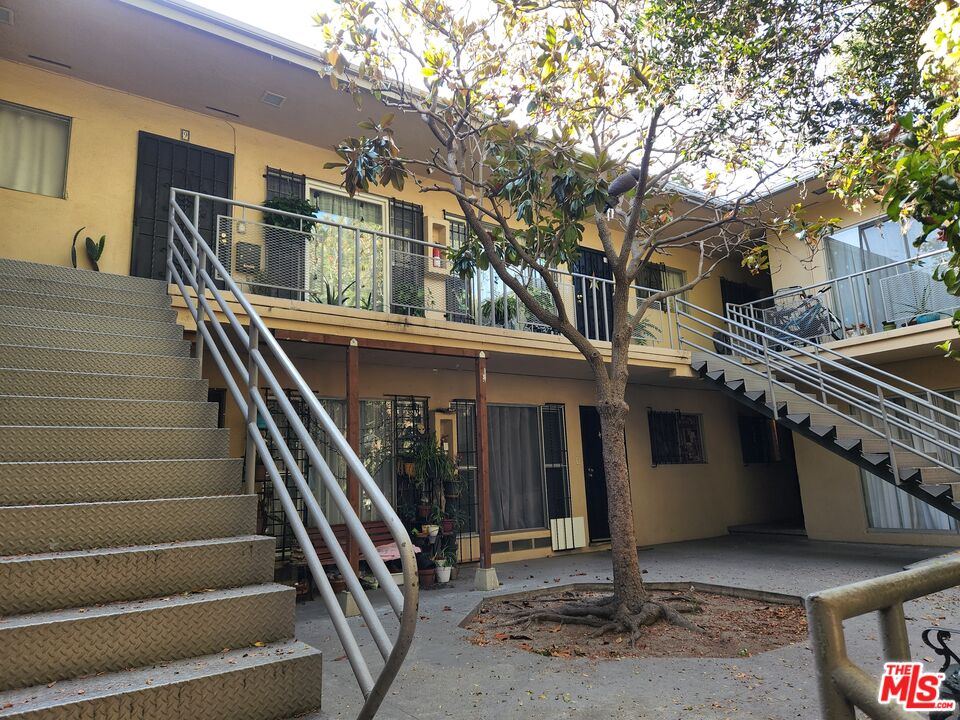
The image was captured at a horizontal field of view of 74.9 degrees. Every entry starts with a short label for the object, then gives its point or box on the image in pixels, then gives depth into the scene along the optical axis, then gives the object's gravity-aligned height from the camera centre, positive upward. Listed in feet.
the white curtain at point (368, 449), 26.78 +1.42
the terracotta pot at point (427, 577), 25.55 -3.95
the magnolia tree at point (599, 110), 19.58 +13.08
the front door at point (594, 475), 36.70 -0.21
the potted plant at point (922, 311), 29.84 +7.20
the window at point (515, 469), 32.81 +0.29
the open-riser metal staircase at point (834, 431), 25.46 +1.40
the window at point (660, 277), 43.34 +13.37
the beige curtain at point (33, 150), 23.18 +12.75
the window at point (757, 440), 45.01 +1.80
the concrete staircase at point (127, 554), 7.56 -0.90
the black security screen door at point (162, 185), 25.03 +12.41
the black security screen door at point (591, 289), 35.81 +11.19
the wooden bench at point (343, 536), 23.53 -2.17
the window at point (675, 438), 40.14 +1.97
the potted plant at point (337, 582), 23.69 -3.78
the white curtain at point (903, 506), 31.17 -2.41
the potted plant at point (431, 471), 27.86 +0.33
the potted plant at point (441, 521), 26.91 -1.85
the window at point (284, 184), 28.43 +13.57
